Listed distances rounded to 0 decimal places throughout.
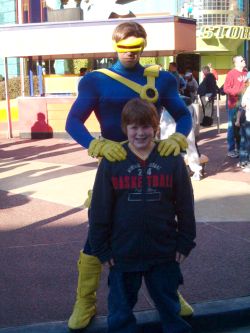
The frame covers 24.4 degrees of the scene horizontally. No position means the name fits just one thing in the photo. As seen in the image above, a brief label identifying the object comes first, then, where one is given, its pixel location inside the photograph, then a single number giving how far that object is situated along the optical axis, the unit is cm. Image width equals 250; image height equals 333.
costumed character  341
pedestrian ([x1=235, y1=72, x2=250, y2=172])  889
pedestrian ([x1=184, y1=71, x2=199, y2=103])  1311
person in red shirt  997
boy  301
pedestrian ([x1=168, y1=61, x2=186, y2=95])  1231
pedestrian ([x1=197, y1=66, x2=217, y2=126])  1585
